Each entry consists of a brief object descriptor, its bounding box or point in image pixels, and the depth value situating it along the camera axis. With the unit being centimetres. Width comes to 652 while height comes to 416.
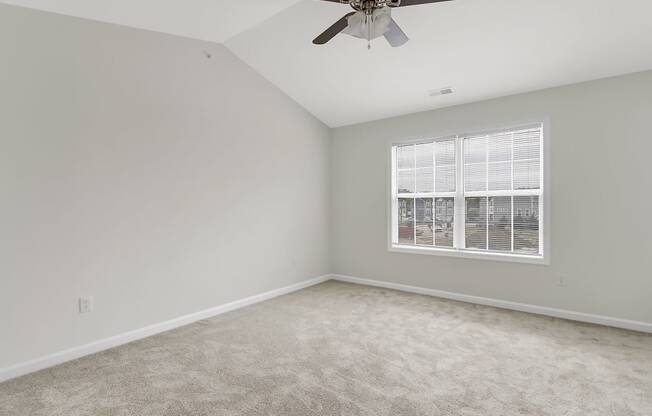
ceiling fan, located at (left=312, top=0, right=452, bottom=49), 207
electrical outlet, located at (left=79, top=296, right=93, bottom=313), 272
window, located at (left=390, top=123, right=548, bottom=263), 378
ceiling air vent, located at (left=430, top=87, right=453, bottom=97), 386
